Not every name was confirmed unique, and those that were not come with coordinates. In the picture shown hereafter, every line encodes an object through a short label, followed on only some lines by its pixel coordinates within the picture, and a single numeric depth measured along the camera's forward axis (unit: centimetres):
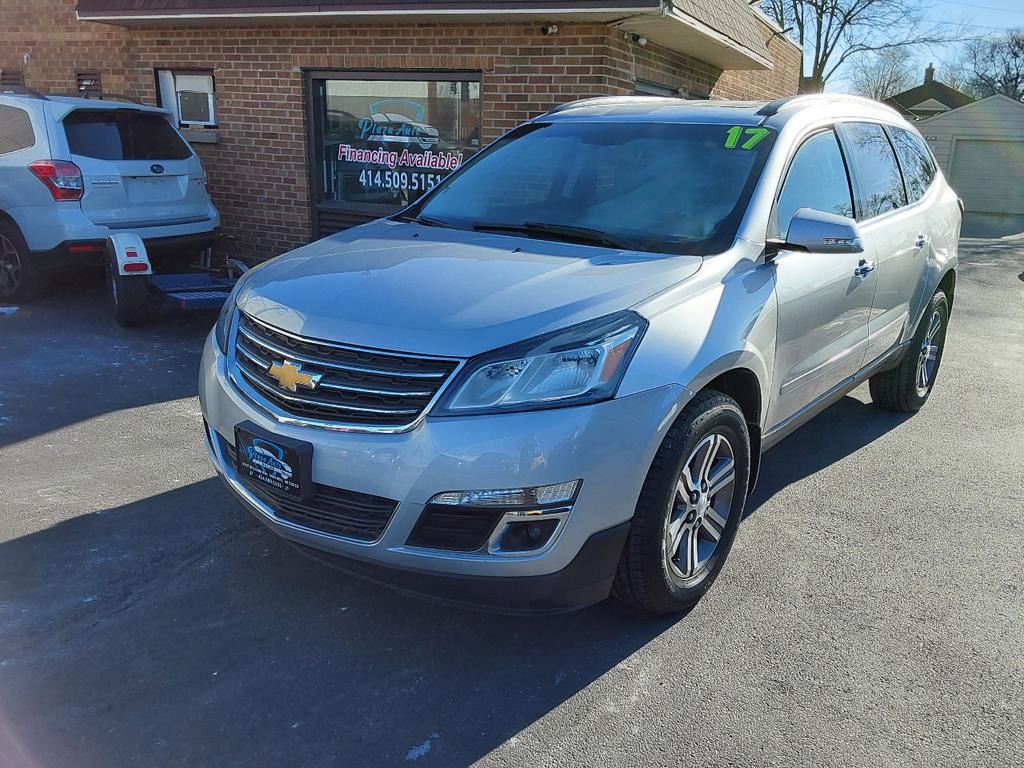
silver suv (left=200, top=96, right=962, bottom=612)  264
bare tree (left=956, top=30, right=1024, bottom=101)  6003
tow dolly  688
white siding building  3041
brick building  803
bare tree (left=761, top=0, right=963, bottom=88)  3692
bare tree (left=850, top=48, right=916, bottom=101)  5819
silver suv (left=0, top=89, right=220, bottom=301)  735
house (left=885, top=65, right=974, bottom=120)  4275
